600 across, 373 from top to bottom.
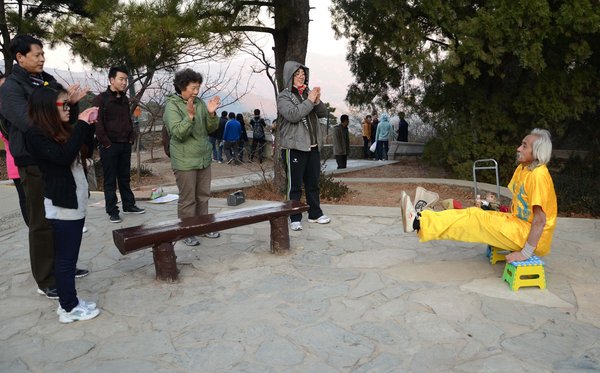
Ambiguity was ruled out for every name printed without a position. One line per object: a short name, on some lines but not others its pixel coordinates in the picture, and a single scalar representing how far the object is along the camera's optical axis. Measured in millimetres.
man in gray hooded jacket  5074
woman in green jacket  4430
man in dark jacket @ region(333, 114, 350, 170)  12398
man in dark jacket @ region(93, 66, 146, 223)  5699
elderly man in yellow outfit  3525
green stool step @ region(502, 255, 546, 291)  3645
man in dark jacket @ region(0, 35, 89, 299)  3502
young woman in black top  3055
